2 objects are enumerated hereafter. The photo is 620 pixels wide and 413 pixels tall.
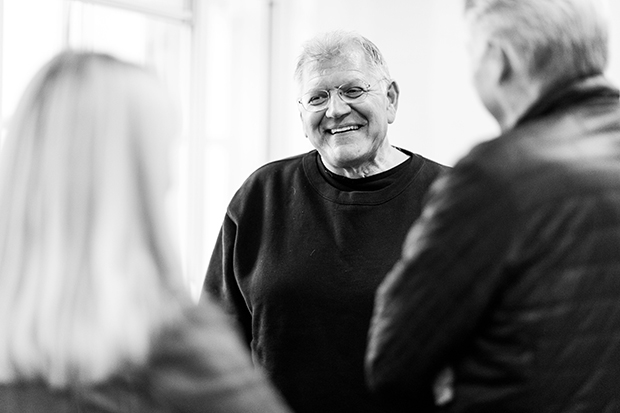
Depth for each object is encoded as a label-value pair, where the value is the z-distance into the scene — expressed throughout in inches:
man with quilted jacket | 40.9
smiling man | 71.1
